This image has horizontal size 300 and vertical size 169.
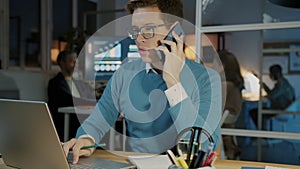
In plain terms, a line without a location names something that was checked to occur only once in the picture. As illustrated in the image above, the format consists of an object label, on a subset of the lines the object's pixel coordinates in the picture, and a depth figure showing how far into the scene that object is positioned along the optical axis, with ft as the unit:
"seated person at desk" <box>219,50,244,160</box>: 11.13
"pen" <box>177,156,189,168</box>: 2.64
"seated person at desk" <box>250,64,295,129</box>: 10.75
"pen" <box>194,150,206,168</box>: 2.60
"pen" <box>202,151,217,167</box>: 2.64
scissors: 2.82
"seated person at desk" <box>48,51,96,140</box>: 13.34
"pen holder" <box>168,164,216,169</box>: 2.52
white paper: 3.24
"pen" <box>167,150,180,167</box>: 2.65
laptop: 2.77
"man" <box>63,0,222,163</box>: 3.78
